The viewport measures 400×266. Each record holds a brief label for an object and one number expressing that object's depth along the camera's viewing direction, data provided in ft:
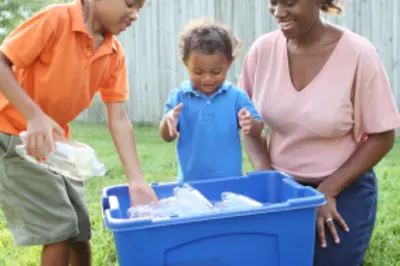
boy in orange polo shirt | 7.04
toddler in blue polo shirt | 8.20
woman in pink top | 8.12
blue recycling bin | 5.48
